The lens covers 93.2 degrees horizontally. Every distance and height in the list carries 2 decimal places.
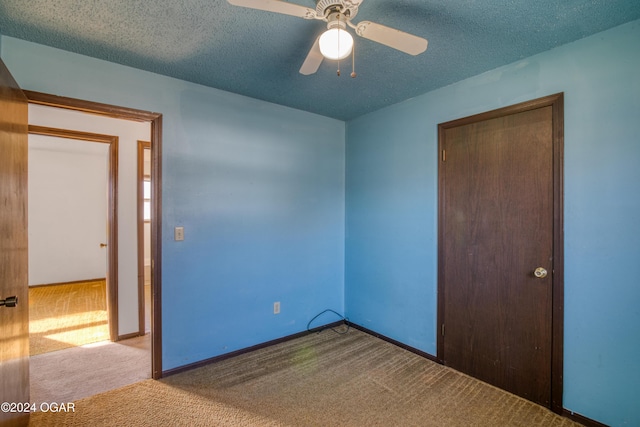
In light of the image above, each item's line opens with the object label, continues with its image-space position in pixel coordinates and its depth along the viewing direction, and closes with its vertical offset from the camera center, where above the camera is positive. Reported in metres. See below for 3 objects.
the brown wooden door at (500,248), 2.06 -0.26
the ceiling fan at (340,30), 1.30 +0.84
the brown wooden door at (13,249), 1.46 -0.19
